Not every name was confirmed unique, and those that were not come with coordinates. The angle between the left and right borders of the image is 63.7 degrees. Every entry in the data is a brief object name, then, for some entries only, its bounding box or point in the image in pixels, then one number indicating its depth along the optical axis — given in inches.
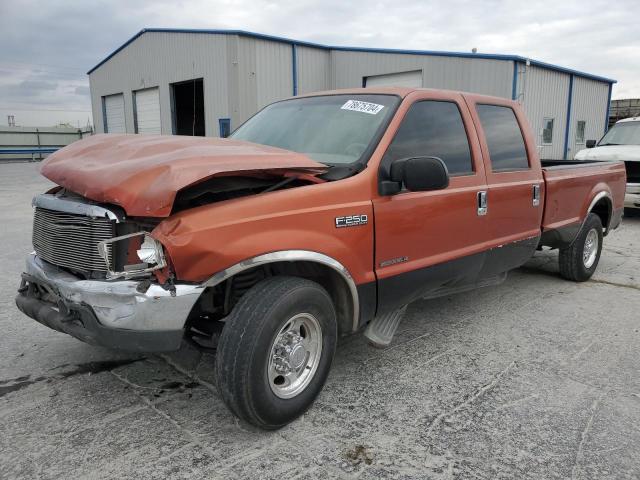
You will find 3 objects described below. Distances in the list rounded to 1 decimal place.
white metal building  622.2
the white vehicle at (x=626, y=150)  405.4
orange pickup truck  98.2
